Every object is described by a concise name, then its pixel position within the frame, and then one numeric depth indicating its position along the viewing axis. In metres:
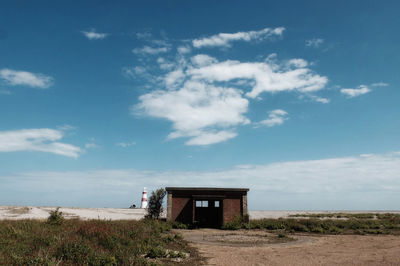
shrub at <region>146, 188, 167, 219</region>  28.62
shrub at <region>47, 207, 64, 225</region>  18.70
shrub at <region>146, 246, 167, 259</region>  12.07
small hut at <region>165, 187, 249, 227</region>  26.69
